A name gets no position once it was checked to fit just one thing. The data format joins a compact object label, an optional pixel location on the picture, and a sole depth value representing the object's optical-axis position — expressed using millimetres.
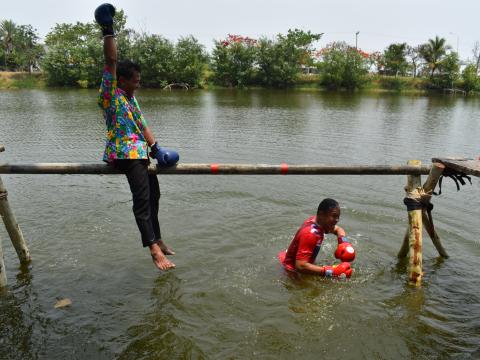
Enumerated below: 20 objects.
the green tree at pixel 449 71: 59975
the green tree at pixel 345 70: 59812
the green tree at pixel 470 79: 57781
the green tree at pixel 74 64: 56188
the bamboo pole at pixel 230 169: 4977
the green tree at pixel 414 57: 68775
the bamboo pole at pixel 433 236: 6082
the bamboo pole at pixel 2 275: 5430
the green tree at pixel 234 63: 61969
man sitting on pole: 4422
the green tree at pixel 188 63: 57750
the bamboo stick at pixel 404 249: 6504
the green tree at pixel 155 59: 57219
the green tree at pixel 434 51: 62875
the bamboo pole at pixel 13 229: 5529
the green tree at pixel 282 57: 61000
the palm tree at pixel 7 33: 76500
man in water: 5301
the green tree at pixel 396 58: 64188
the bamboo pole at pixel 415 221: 5594
